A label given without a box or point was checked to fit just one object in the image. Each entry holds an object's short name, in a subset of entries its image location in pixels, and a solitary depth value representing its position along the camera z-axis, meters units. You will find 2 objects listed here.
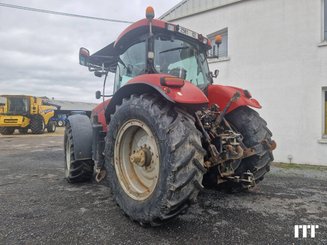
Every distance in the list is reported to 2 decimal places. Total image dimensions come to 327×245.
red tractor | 2.27
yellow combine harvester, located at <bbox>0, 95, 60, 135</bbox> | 17.19
